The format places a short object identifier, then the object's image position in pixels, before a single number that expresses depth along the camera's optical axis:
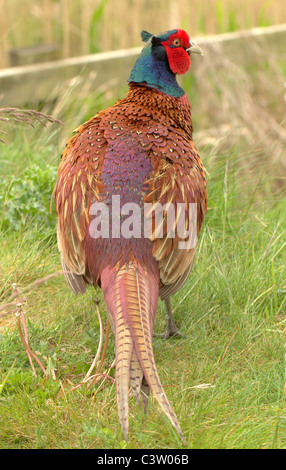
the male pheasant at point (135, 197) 5.16
